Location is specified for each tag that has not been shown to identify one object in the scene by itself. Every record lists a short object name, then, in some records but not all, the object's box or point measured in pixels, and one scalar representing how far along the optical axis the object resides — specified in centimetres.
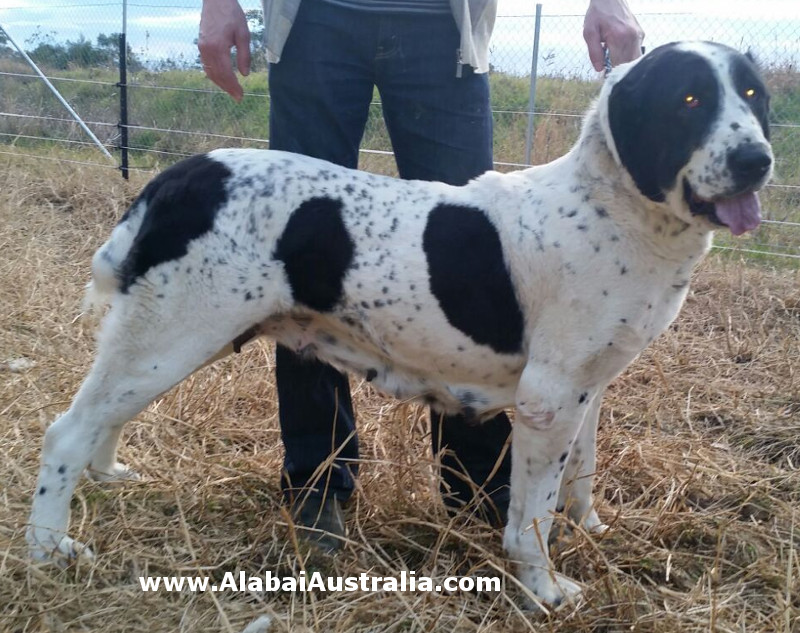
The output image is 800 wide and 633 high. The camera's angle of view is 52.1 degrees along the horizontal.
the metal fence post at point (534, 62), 675
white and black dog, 237
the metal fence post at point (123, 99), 802
